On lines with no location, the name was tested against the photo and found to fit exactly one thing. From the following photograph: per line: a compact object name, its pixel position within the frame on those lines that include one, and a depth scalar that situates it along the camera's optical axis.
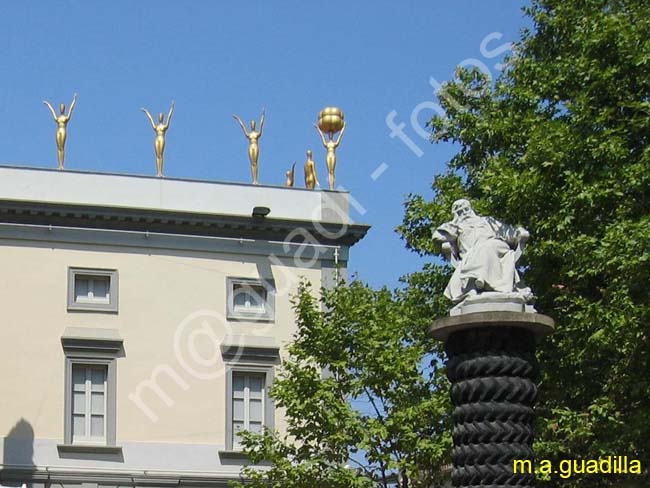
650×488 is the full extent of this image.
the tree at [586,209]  27.80
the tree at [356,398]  33.28
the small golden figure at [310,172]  43.50
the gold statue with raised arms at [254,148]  42.62
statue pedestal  18.50
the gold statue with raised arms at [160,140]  42.12
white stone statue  19.11
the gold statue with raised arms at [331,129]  43.28
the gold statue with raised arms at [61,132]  41.41
